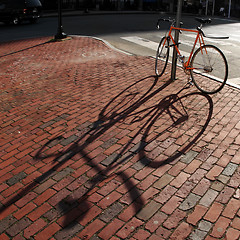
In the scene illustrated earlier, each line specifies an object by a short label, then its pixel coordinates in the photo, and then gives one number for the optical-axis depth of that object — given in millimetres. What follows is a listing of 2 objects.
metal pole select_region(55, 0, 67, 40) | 12173
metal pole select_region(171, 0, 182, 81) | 6617
